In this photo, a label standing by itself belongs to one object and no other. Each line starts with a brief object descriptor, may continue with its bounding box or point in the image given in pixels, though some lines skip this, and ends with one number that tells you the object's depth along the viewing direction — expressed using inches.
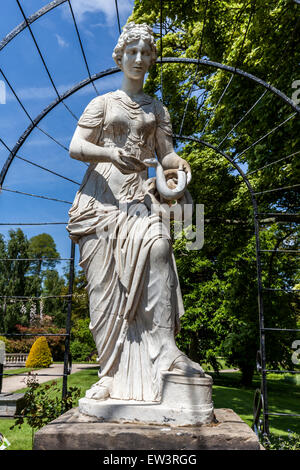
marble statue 105.6
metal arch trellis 145.2
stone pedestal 83.0
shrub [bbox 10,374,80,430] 160.9
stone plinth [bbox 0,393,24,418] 274.9
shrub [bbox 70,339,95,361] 902.4
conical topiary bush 554.6
